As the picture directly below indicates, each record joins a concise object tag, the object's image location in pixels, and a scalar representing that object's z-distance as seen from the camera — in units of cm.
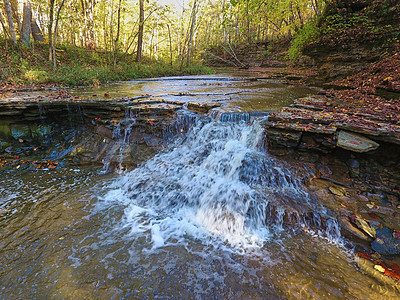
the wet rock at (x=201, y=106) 613
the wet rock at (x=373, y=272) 249
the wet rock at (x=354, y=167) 404
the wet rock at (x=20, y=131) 587
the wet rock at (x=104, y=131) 605
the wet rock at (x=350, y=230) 313
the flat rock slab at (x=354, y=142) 372
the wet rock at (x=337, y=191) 379
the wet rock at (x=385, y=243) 294
